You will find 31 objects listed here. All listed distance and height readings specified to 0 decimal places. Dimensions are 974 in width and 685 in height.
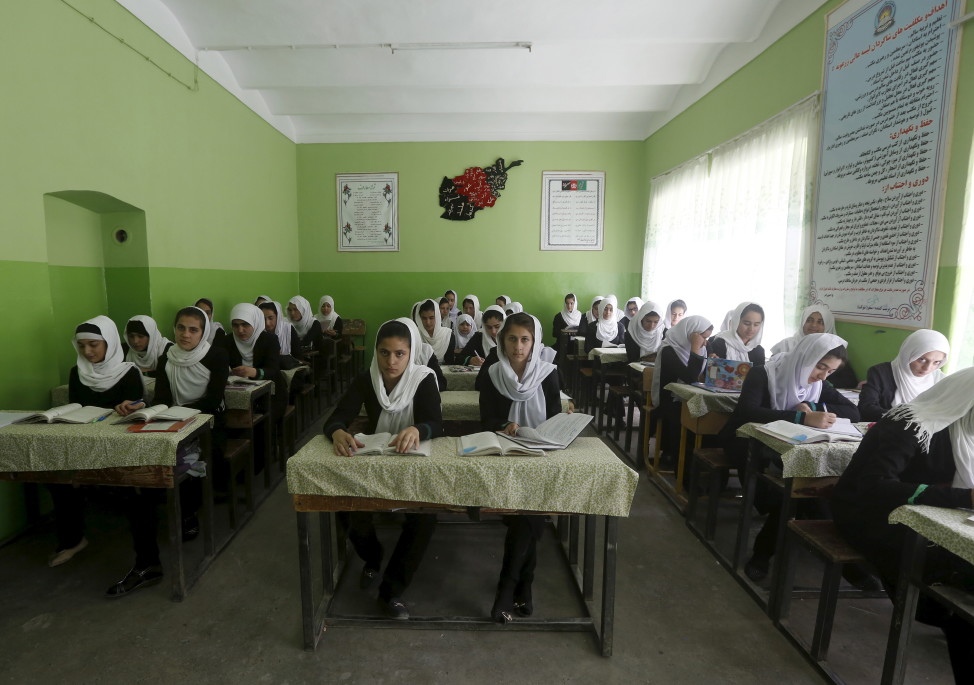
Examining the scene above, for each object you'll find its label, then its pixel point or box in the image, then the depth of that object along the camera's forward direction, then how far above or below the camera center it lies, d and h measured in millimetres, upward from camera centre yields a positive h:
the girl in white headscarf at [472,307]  7379 -314
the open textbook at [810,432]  2047 -604
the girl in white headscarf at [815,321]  3562 -225
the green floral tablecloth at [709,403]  2930 -667
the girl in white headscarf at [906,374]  2615 -459
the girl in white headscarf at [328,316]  7105 -466
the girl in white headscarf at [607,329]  6405 -543
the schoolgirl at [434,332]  4988 -478
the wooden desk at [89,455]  2008 -696
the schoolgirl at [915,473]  1556 -618
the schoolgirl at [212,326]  3541 -367
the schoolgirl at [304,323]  5766 -470
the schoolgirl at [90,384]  2482 -538
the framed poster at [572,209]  7773 +1204
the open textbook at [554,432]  1819 -559
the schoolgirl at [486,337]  4469 -469
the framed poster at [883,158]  2789 +811
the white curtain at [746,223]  3898 +626
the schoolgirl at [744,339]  3764 -390
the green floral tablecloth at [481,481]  1688 -656
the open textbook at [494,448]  1733 -565
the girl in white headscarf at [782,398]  2432 -590
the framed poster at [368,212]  7797 +1127
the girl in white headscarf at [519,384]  2326 -461
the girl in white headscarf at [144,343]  3299 -403
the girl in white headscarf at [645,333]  4797 -446
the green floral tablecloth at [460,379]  3607 -672
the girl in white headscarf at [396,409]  2082 -535
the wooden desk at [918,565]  1312 -811
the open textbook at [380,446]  1746 -573
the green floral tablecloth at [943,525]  1284 -634
